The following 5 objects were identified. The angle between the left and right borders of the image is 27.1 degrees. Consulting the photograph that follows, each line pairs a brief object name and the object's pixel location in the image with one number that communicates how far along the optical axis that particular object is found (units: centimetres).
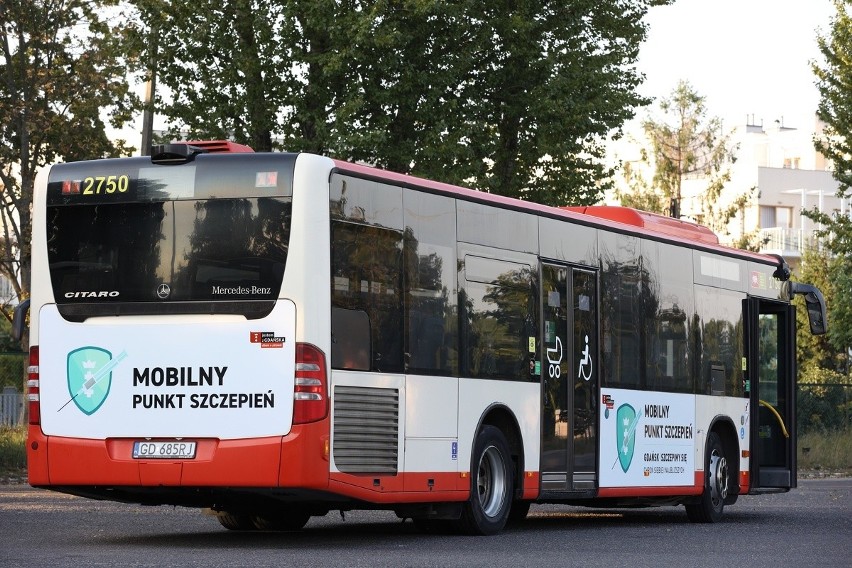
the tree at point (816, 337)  5700
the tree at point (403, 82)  2938
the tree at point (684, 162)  5762
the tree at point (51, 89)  3231
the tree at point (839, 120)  3709
